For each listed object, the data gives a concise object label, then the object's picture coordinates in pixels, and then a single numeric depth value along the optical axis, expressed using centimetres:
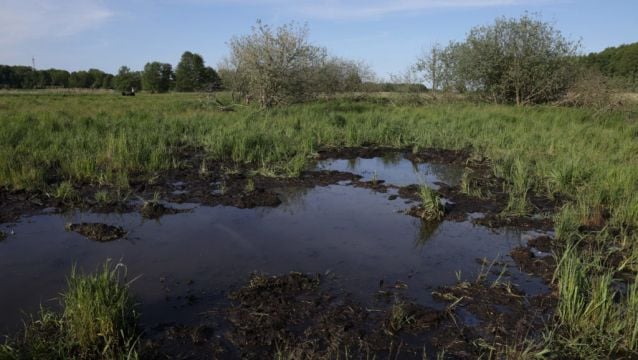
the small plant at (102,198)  656
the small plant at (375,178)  834
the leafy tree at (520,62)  2023
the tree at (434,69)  2470
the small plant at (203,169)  848
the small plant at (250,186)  750
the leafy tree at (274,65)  1828
